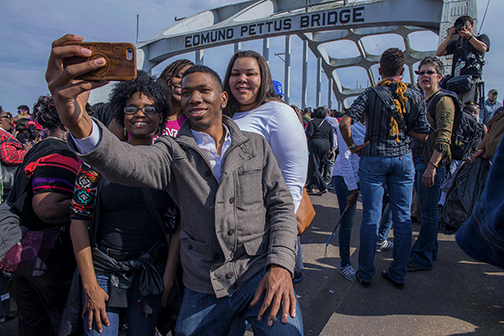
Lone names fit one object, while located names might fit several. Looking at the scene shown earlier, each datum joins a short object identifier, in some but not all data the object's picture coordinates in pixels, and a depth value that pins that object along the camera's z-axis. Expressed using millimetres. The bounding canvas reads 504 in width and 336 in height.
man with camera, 4305
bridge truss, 7387
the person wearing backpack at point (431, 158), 2945
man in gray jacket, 1360
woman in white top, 1778
